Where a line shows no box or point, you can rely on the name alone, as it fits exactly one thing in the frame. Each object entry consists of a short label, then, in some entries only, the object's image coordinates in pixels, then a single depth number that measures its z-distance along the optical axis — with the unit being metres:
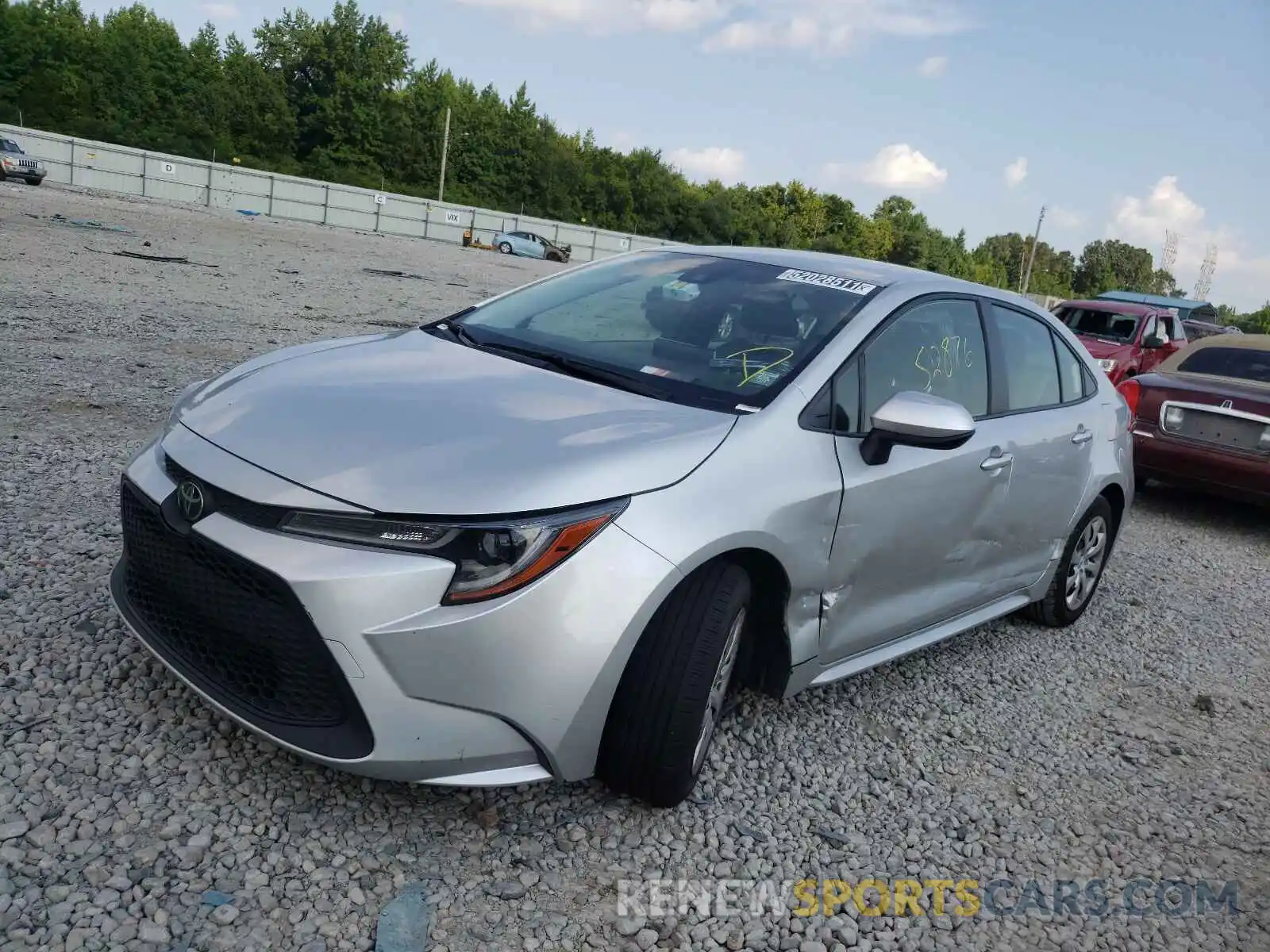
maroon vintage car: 7.74
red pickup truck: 12.39
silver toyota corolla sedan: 2.43
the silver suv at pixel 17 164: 29.66
